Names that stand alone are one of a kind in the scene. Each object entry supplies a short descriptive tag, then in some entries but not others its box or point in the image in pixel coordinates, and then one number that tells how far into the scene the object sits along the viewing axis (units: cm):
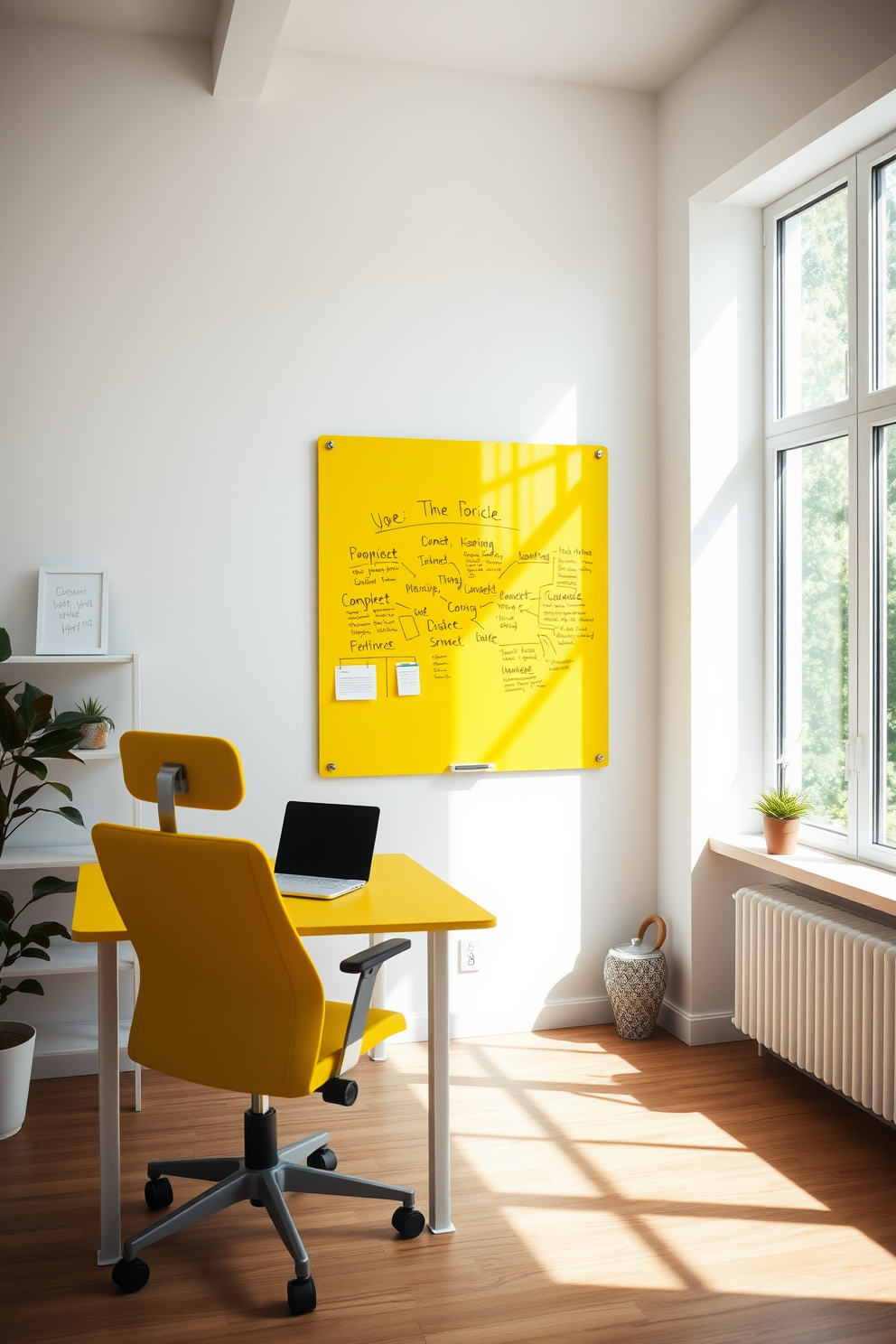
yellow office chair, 216
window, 350
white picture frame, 358
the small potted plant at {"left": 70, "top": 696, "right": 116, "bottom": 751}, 349
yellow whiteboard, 391
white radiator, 308
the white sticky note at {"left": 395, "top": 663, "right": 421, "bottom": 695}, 396
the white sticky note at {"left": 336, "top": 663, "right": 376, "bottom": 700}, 391
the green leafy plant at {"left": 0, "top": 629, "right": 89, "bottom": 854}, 326
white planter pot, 320
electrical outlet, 404
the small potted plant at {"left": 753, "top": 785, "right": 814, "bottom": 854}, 367
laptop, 277
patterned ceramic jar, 395
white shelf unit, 361
